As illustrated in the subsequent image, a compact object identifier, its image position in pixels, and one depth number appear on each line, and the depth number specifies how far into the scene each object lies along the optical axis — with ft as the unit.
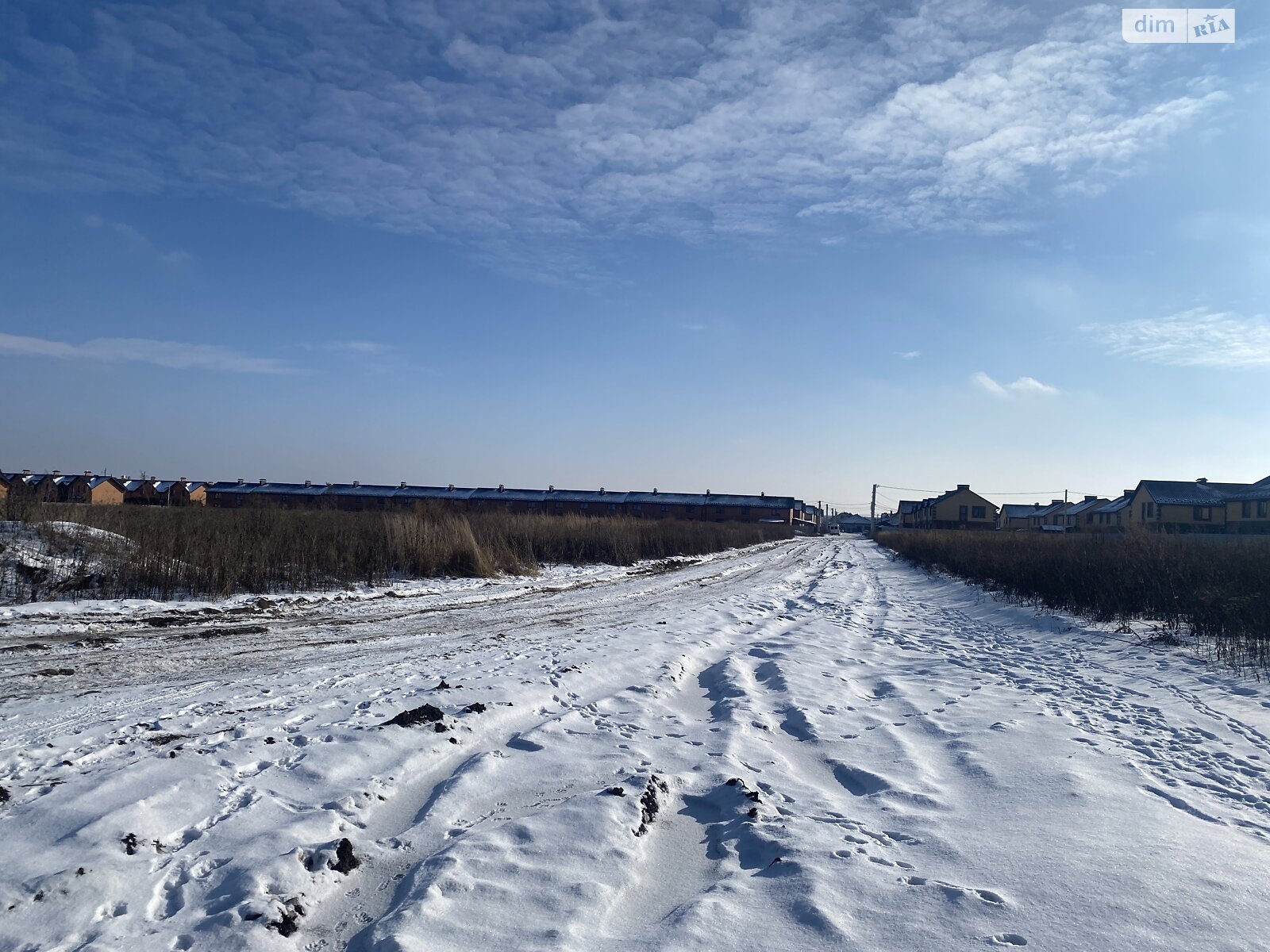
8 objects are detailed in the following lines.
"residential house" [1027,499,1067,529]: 334.65
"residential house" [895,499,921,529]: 401.64
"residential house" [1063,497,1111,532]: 274.65
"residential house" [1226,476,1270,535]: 160.25
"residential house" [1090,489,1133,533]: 229.04
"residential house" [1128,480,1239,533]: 179.93
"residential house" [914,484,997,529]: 287.69
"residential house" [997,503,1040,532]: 329.52
